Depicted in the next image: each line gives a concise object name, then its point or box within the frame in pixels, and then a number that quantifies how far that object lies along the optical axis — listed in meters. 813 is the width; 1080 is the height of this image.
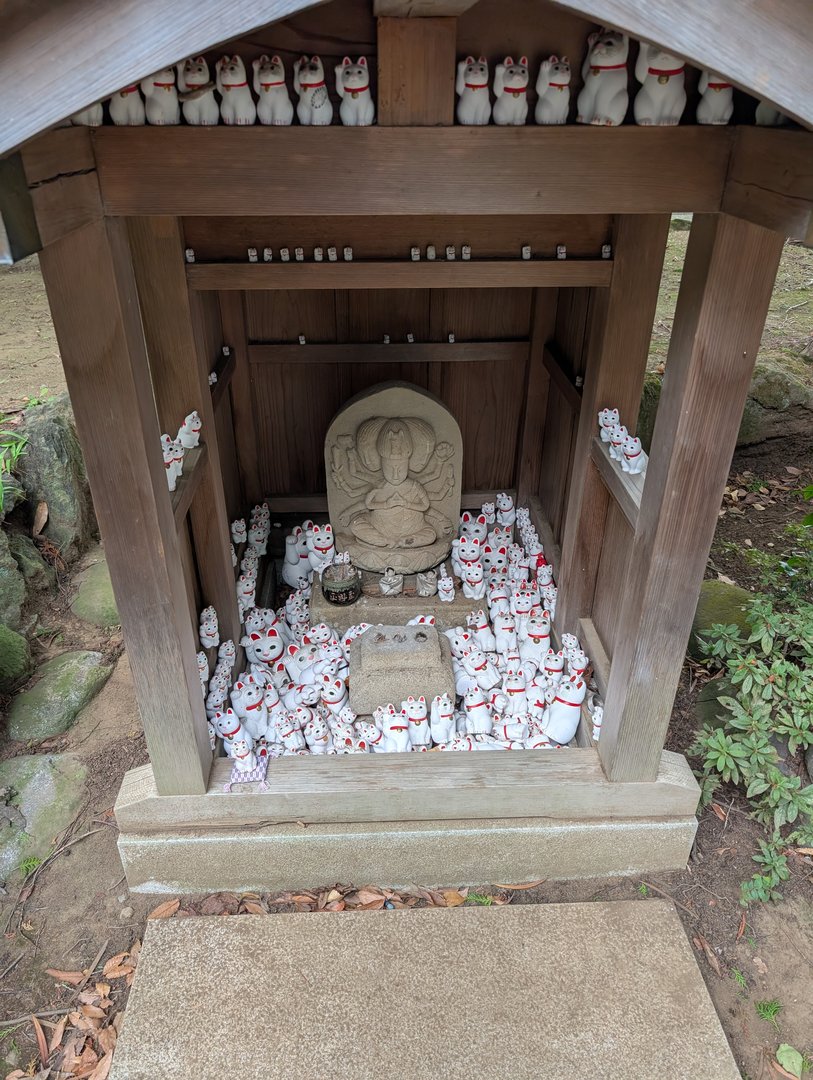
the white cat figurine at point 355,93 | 1.66
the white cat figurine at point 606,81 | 1.69
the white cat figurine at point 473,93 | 1.68
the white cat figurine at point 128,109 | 1.69
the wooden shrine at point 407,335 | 1.51
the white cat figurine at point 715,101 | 1.68
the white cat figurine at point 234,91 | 1.68
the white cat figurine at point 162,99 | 1.67
